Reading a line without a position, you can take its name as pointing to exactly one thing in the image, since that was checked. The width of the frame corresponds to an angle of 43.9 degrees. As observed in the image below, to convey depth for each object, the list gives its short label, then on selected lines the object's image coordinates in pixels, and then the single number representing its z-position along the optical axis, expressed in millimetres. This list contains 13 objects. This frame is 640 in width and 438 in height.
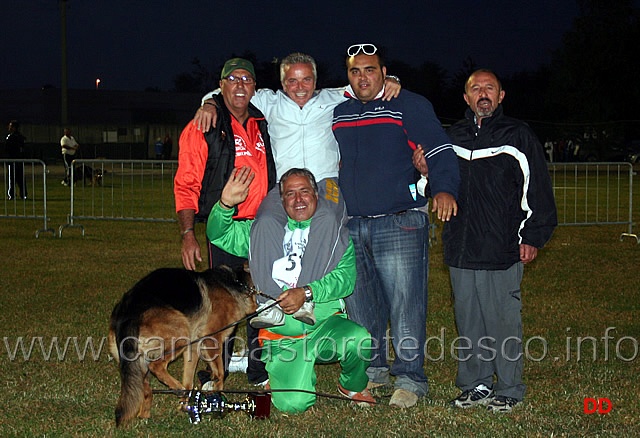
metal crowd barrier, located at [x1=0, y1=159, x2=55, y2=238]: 17688
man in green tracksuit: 4930
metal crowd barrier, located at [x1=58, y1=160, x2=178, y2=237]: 16594
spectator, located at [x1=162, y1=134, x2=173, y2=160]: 45500
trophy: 4672
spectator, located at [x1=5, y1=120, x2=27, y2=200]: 19522
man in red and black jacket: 5266
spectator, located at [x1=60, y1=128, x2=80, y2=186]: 29000
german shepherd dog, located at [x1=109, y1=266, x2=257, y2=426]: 4508
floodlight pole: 41200
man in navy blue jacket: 5047
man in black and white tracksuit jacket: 4797
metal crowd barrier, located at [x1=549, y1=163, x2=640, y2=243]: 16202
